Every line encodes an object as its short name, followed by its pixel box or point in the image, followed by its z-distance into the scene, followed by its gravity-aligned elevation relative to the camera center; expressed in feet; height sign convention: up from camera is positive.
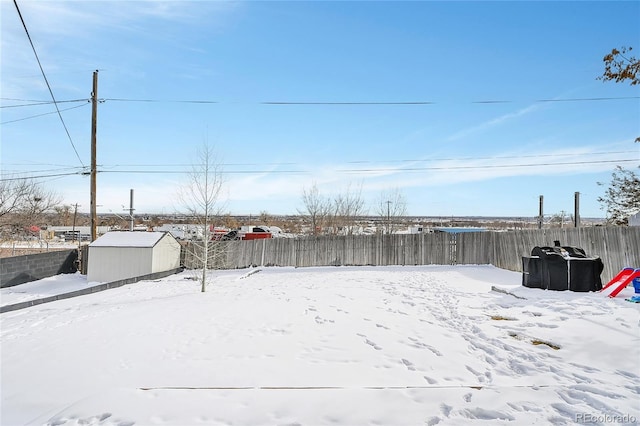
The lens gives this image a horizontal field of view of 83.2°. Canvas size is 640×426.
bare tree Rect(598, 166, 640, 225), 62.23 +3.97
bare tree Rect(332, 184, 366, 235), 113.29 +1.08
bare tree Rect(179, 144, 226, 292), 35.86 -0.01
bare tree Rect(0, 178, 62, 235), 78.54 +1.70
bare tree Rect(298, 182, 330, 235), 108.68 +1.27
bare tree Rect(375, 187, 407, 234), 120.88 +0.82
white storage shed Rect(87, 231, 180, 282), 51.24 -5.94
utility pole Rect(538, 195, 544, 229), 102.58 +2.44
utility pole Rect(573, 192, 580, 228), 95.55 +3.95
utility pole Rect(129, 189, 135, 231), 64.39 +1.10
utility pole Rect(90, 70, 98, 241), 52.70 +11.68
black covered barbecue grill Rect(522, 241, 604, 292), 27.58 -3.84
